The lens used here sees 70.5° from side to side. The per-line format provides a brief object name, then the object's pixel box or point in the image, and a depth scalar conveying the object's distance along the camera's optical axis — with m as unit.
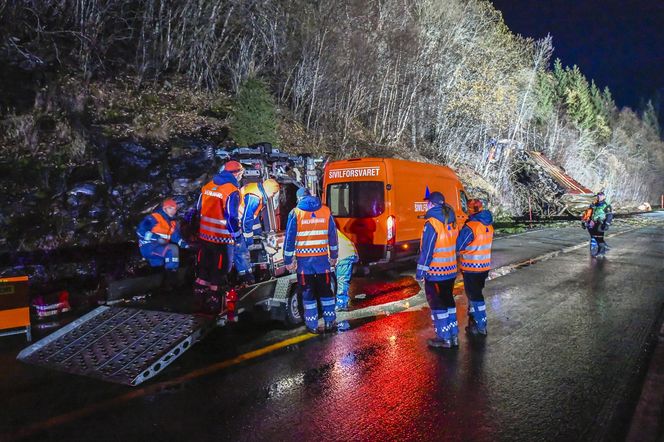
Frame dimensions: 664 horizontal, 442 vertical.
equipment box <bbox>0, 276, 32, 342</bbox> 5.75
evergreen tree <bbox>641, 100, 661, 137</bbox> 97.88
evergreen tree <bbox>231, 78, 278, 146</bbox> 14.72
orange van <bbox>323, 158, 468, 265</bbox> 9.88
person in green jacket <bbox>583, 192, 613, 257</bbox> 13.68
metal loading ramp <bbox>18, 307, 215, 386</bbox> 4.63
